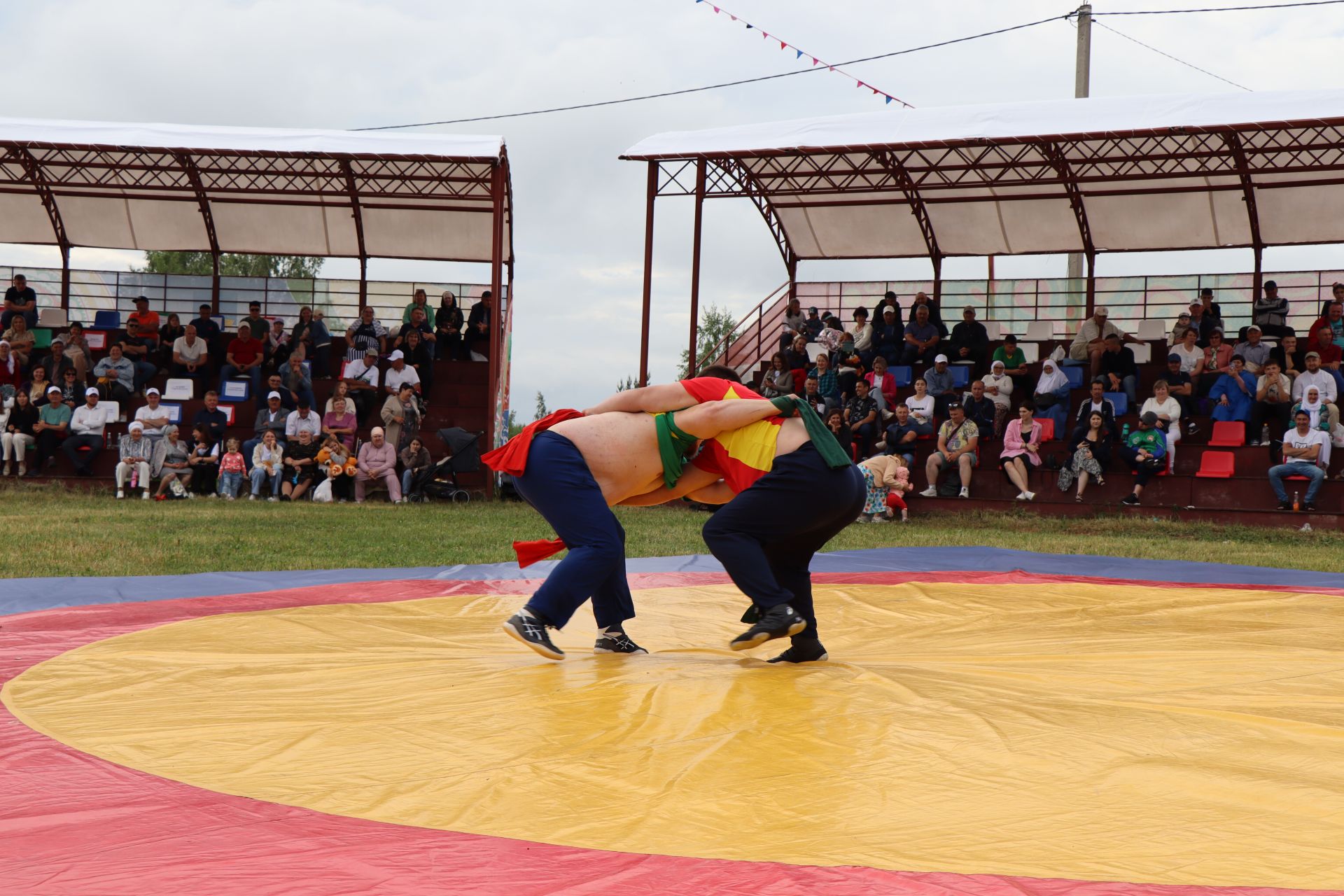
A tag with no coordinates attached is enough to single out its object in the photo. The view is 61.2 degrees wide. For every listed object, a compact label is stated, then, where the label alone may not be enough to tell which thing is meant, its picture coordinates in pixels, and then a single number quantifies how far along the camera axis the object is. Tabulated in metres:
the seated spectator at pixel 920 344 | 15.23
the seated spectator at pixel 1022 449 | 12.76
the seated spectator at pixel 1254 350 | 13.53
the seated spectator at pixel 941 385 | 13.87
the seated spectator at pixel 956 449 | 12.89
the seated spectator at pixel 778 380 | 14.81
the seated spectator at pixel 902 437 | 13.08
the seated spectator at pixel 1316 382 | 12.27
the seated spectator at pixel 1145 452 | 12.21
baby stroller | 13.56
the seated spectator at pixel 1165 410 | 12.68
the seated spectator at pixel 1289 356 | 13.05
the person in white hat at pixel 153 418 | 13.55
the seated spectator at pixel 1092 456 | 12.43
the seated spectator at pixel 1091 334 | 14.87
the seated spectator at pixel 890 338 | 15.37
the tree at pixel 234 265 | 47.16
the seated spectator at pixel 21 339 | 15.24
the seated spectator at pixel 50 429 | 13.86
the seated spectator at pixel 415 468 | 13.51
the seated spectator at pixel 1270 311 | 14.95
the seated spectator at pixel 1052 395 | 13.44
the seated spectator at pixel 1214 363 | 13.66
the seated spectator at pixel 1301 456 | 11.58
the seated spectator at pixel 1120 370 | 13.76
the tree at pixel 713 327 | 51.50
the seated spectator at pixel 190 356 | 15.68
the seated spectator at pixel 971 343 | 15.27
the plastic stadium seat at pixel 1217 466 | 12.21
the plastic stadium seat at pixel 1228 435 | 12.52
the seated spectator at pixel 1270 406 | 12.41
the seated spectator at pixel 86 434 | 13.80
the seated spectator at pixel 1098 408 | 12.52
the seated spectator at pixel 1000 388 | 13.86
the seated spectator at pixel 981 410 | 13.32
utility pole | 18.28
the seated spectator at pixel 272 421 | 13.98
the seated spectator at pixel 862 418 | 13.48
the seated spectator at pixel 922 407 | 13.29
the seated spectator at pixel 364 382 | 14.98
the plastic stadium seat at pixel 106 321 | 17.97
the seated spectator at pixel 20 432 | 13.71
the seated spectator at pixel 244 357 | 15.43
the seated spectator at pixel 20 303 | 16.22
